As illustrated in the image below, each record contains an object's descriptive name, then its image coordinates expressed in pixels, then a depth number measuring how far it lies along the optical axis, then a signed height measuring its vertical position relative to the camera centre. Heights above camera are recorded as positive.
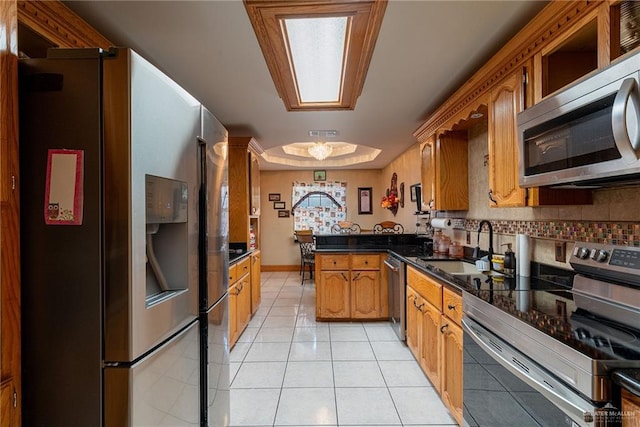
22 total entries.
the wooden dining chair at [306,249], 6.20 -0.65
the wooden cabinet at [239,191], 3.85 +0.32
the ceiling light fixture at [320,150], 4.91 +1.05
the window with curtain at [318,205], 7.30 +0.28
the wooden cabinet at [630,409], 0.76 -0.48
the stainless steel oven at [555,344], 0.87 -0.42
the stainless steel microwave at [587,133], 0.97 +0.32
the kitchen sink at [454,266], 2.73 -0.44
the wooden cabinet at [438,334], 1.84 -0.82
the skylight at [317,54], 1.81 +1.11
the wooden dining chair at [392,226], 5.35 -0.17
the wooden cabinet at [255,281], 4.01 -0.86
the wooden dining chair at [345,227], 6.37 -0.24
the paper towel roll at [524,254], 1.96 -0.24
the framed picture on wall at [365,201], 7.32 +0.37
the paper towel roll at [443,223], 3.24 -0.07
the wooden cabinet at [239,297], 2.99 -0.84
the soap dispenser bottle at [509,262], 2.11 -0.31
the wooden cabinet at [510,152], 1.64 +0.39
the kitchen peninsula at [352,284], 3.73 -0.81
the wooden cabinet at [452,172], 3.01 +0.43
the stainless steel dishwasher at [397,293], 3.07 -0.80
